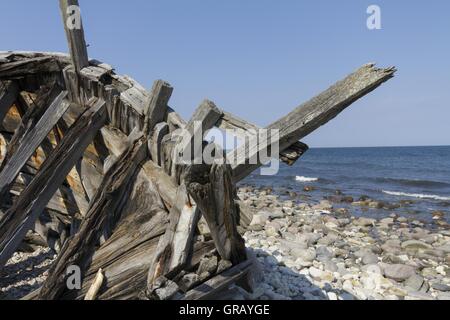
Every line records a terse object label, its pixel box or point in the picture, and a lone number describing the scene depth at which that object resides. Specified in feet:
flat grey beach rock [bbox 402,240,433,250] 30.91
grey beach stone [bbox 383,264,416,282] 22.33
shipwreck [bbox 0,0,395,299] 9.38
